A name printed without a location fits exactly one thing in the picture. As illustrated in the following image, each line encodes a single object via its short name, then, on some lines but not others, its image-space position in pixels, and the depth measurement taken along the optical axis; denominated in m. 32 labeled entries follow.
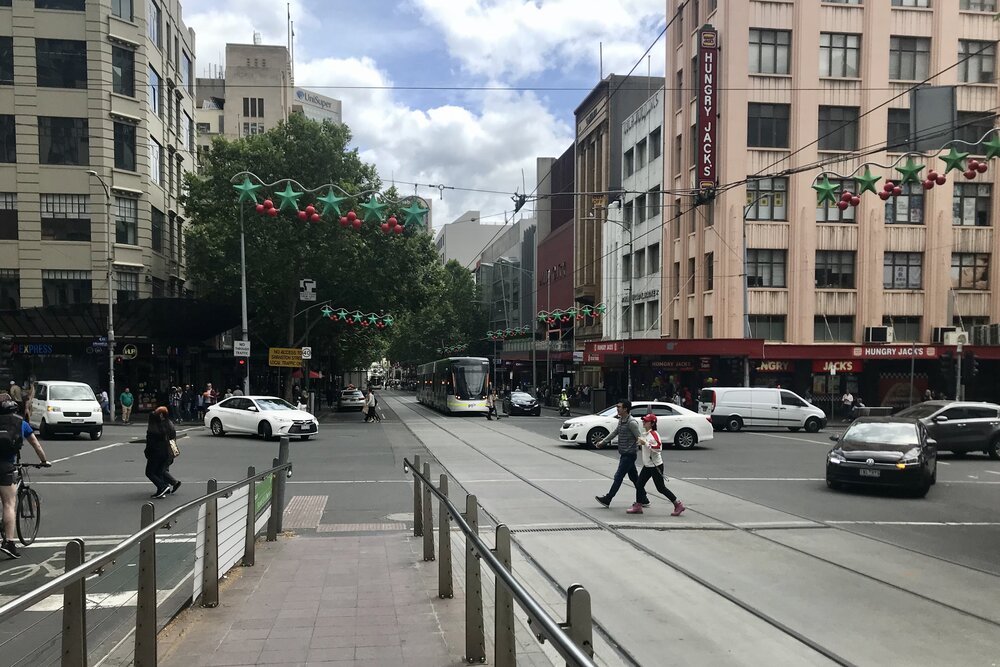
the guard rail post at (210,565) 6.77
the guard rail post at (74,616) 4.11
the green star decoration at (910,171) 16.97
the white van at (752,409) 33.94
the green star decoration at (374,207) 18.38
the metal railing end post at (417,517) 10.55
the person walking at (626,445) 13.09
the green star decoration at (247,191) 18.02
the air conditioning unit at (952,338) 39.85
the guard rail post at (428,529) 8.75
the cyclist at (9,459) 9.58
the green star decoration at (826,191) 18.62
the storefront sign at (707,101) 39.66
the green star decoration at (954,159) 15.10
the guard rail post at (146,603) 4.96
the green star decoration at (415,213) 19.11
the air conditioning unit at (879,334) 40.91
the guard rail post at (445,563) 7.05
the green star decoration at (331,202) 18.41
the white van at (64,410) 26.55
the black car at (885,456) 15.37
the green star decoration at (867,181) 17.39
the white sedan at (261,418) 27.75
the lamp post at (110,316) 34.94
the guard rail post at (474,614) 5.32
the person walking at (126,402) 35.41
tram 43.56
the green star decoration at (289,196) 18.14
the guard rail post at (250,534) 8.59
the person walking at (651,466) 12.77
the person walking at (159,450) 14.31
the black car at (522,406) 45.66
